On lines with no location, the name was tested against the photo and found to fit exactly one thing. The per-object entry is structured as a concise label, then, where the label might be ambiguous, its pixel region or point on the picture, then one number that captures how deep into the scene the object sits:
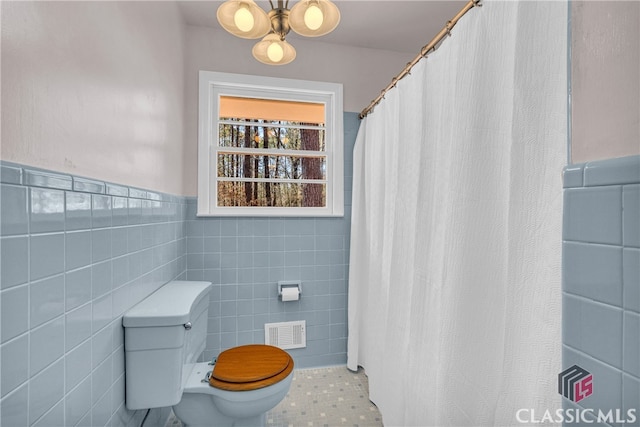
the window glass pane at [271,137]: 2.26
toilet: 1.17
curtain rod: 0.99
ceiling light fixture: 1.13
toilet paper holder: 2.18
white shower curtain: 0.75
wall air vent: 2.19
